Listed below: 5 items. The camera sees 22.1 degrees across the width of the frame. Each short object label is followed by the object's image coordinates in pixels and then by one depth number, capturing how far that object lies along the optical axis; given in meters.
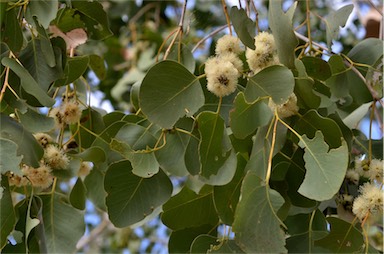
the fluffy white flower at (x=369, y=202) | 0.90
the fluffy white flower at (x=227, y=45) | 0.96
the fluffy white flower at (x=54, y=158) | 1.00
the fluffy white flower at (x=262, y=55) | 0.94
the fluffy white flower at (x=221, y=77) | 0.91
